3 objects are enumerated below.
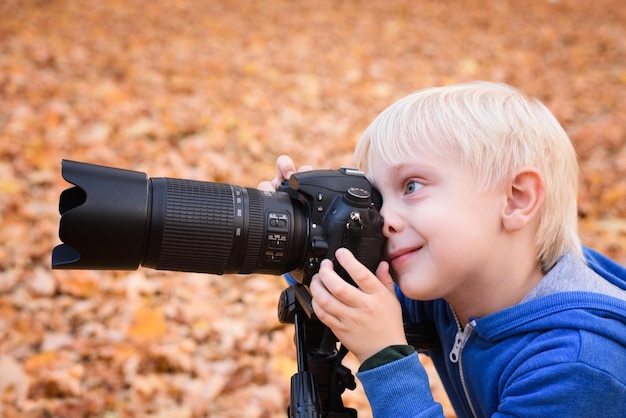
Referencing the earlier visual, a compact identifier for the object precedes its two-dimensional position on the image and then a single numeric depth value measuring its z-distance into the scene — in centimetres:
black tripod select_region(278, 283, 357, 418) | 120
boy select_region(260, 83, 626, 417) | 110
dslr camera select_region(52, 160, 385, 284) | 112
